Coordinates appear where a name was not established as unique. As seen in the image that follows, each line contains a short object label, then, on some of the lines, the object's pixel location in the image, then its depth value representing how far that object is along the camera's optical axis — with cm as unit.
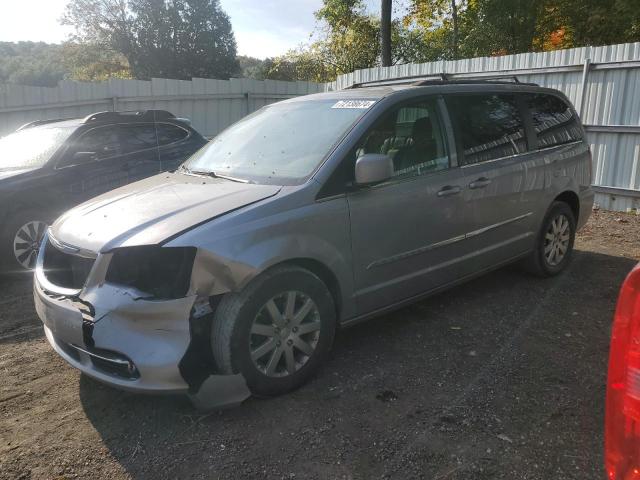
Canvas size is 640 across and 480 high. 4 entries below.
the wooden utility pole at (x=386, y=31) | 1360
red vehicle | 144
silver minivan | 270
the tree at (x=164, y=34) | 4562
